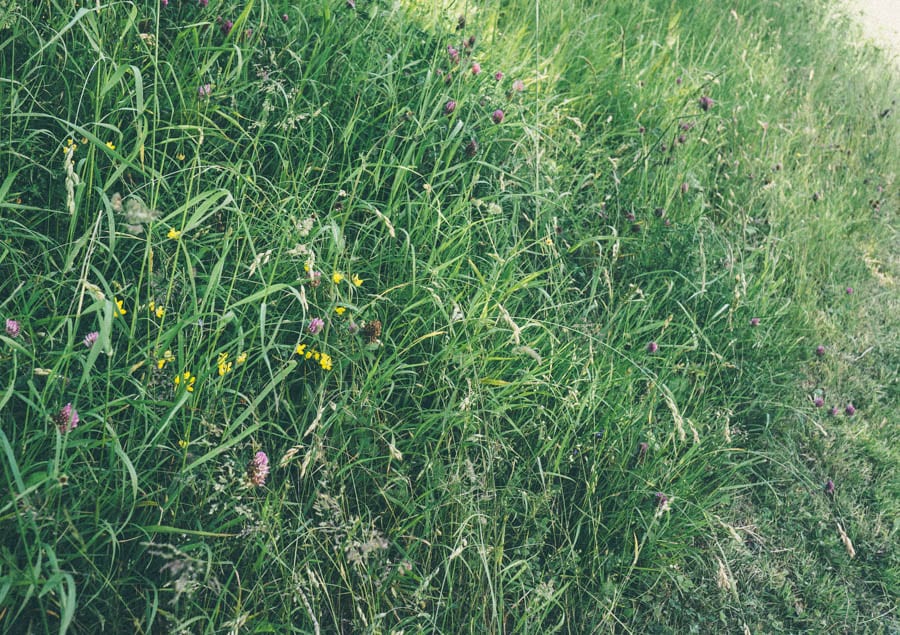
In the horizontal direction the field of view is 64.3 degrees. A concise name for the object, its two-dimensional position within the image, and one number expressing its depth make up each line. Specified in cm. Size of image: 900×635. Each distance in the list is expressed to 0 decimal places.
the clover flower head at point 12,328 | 159
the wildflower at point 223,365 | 178
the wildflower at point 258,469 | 170
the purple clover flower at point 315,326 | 192
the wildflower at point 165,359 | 173
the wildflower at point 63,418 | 155
